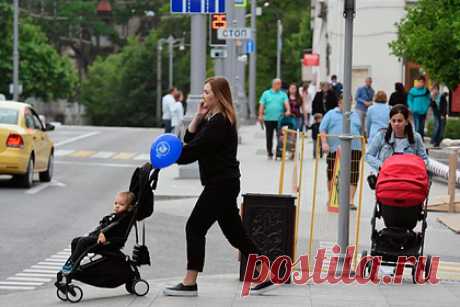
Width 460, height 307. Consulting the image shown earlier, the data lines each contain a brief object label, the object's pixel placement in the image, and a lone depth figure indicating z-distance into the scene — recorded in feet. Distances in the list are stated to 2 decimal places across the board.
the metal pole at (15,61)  204.58
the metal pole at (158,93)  325.01
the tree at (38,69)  272.92
